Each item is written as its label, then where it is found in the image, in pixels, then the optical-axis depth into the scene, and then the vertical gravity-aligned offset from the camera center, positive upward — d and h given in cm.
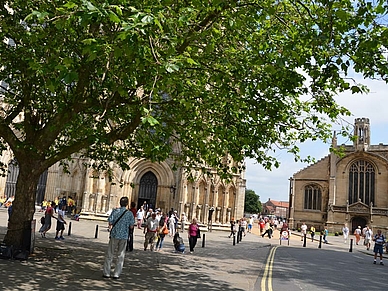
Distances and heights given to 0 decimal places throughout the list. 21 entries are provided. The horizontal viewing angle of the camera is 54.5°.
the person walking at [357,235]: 3342 -185
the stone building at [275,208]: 16588 -37
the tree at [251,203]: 11438 +87
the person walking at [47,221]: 1534 -127
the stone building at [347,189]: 5059 +329
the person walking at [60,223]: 1518 -131
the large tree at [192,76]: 652 +264
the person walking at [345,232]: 3567 -182
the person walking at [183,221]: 2614 -143
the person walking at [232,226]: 2455 -142
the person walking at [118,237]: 849 -94
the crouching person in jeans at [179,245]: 1475 -176
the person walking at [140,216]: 2356 -119
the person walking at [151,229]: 1417 -116
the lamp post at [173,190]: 2967 +72
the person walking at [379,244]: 1721 -127
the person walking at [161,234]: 1502 -140
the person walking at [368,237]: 2721 -161
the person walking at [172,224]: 2192 -144
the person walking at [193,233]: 1552 -134
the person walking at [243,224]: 2545 -130
